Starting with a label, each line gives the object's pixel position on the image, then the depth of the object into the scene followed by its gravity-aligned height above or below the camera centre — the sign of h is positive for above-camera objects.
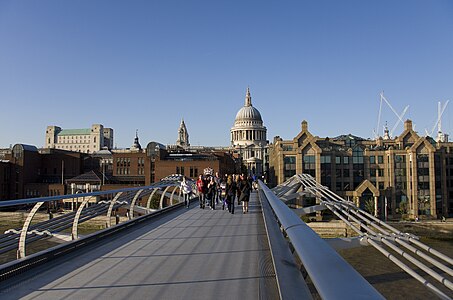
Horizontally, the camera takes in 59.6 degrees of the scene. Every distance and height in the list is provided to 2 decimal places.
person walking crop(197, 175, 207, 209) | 15.38 -0.84
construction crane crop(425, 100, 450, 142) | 137.75 +10.92
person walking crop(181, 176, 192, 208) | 15.60 -0.86
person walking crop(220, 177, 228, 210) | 19.80 -1.10
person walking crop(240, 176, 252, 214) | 13.79 -0.94
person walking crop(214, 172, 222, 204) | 18.69 -1.32
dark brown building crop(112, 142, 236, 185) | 63.41 +0.58
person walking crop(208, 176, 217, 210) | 15.28 -0.95
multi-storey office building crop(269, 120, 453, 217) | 56.22 -0.77
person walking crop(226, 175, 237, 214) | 13.86 -0.91
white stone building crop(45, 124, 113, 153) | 192.62 +14.46
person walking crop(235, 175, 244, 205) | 14.41 -0.62
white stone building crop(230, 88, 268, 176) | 136.75 +10.80
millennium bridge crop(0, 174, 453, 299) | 2.65 -1.38
